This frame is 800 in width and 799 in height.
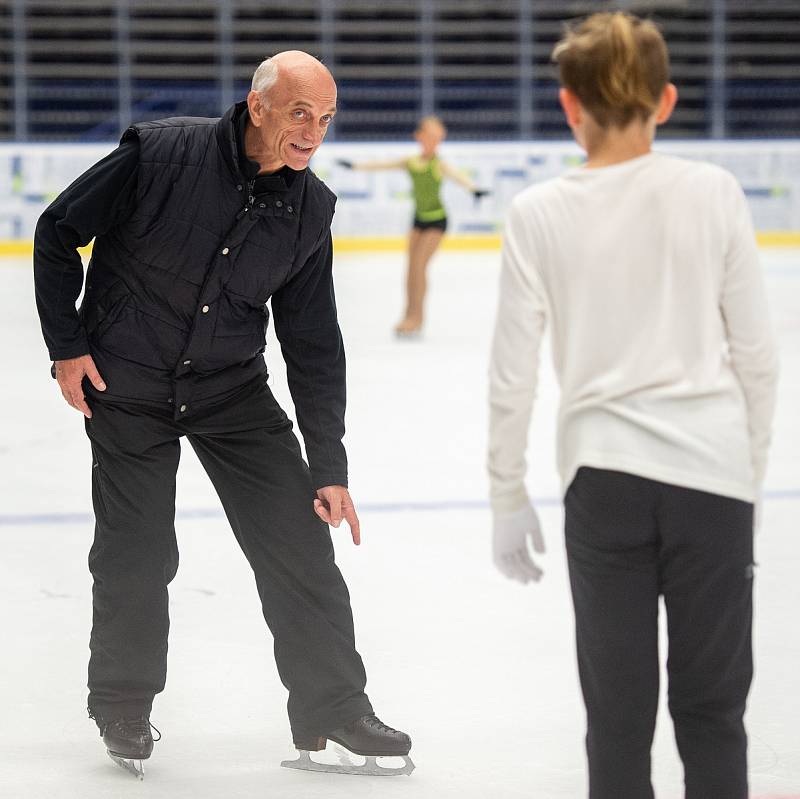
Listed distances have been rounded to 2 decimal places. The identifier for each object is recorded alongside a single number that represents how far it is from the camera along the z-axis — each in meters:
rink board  29.37
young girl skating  19.41
